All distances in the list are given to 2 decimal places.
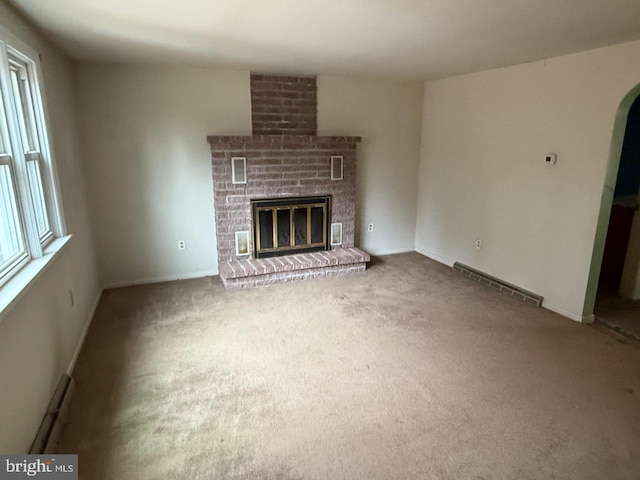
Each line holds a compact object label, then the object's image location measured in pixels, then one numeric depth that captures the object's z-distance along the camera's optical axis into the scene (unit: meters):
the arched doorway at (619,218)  3.06
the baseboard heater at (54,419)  1.93
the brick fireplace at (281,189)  4.29
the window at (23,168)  2.10
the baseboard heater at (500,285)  3.79
